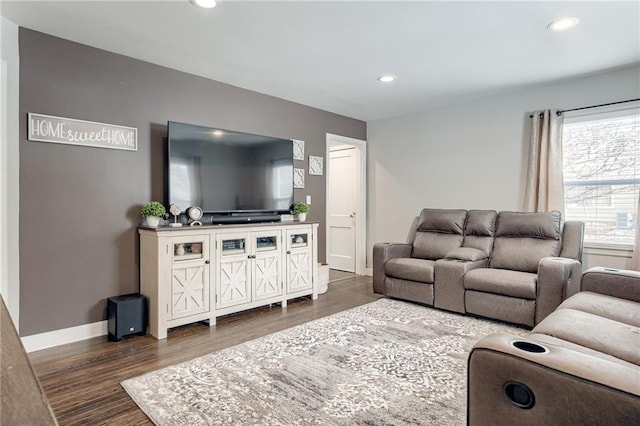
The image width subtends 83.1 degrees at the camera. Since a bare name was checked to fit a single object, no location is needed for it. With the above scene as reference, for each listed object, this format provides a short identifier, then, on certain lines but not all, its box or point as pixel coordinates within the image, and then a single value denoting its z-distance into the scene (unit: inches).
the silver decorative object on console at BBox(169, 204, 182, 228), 130.7
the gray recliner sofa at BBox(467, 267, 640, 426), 35.7
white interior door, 230.7
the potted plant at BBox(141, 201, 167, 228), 124.6
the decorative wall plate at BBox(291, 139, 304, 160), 185.3
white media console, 120.3
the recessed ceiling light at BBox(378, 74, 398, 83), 148.3
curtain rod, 139.8
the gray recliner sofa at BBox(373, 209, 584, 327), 124.0
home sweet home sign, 110.0
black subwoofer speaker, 115.3
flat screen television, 133.6
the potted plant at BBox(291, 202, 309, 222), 173.5
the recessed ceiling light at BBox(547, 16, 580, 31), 103.1
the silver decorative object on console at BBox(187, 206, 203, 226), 136.2
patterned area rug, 73.9
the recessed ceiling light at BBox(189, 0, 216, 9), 93.3
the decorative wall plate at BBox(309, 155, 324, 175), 193.6
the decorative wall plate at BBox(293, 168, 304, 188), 185.0
